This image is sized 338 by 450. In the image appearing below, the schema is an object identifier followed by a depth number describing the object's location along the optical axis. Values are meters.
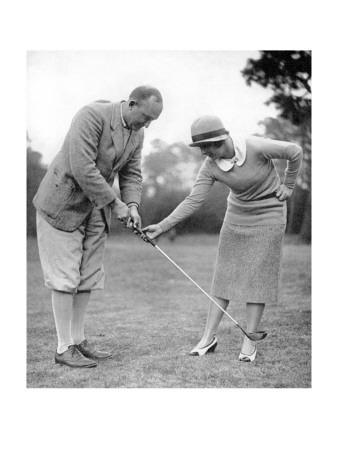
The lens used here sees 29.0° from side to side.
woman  3.34
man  3.19
